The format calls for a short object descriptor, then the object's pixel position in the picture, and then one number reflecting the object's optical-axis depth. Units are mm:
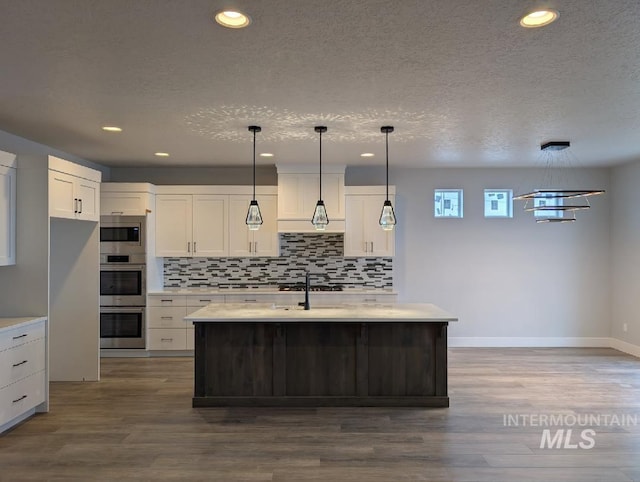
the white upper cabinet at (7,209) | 4020
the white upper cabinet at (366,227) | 6516
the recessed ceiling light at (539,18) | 2234
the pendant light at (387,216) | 4383
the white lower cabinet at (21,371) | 3689
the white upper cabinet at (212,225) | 6578
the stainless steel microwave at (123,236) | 6281
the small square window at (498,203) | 6965
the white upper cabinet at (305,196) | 6434
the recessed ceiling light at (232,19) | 2238
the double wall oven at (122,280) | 6273
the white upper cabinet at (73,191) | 4352
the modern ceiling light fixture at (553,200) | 6324
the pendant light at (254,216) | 4352
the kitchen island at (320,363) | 4363
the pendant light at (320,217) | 4283
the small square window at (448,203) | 6977
